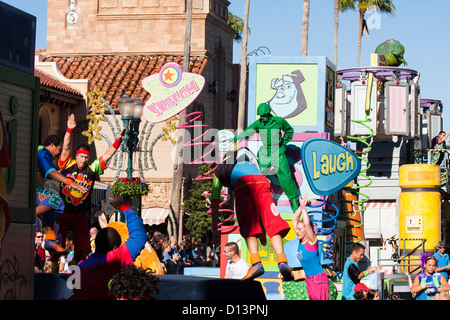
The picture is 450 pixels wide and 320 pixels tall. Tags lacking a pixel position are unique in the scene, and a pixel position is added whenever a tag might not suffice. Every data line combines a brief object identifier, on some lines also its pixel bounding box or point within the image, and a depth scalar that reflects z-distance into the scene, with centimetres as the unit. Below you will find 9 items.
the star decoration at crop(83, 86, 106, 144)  3033
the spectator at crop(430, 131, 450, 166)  2747
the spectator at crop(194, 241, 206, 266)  1945
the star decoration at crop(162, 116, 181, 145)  3041
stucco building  3175
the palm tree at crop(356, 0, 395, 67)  5131
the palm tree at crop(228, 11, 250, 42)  5266
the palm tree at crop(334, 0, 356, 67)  5156
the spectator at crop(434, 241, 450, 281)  1631
